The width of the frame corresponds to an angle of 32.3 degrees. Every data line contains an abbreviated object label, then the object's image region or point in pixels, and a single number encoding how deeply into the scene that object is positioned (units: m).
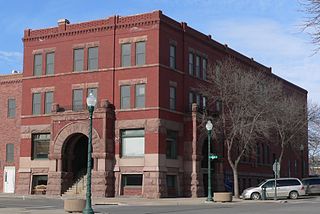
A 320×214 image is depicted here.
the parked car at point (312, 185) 53.04
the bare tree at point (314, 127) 61.78
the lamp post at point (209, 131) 38.29
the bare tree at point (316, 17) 13.07
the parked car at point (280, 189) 44.91
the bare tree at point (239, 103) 46.91
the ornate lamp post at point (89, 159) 22.43
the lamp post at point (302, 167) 78.62
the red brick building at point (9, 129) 54.56
